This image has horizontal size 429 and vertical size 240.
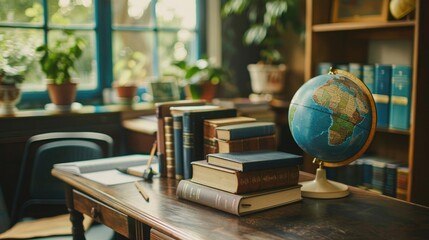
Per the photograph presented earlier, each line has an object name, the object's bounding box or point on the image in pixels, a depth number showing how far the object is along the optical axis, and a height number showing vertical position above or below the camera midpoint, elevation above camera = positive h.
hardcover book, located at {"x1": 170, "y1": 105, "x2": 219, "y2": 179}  2.18 -0.28
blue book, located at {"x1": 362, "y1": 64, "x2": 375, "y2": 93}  3.33 -0.05
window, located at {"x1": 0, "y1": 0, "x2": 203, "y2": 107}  3.66 +0.25
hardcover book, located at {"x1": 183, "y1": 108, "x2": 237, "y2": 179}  2.12 -0.27
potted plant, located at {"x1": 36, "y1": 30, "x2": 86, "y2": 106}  3.46 -0.01
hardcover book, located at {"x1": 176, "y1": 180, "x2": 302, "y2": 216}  1.71 -0.42
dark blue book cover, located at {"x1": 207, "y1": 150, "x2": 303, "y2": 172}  1.75 -0.30
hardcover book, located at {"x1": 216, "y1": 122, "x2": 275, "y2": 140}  1.97 -0.23
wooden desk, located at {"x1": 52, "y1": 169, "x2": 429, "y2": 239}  1.55 -0.46
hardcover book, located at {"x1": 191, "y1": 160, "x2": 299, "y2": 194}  1.74 -0.36
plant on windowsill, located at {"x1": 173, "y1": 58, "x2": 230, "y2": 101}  3.98 -0.07
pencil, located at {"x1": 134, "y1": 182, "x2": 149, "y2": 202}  1.93 -0.45
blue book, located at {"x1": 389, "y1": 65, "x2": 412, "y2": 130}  3.12 -0.17
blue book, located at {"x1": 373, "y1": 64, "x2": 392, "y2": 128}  3.25 -0.13
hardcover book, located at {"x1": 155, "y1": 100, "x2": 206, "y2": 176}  2.26 -0.27
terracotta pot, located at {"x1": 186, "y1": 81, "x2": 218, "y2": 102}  3.97 -0.16
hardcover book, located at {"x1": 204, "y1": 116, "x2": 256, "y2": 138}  2.07 -0.21
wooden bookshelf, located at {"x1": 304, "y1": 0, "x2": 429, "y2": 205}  2.92 +0.10
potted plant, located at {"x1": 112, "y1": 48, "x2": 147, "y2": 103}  3.86 -0.04
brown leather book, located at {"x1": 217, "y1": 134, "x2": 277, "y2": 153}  1.98 -0.28
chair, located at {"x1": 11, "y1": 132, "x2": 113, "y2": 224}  2.95 -0.50
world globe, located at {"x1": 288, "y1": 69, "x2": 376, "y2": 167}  1.78 -0.16
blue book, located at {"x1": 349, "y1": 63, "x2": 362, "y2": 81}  3.41 -0.01
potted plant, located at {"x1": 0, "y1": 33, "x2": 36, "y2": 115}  3.29 +0.01
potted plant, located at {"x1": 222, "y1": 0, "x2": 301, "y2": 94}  4.03 +0.29
